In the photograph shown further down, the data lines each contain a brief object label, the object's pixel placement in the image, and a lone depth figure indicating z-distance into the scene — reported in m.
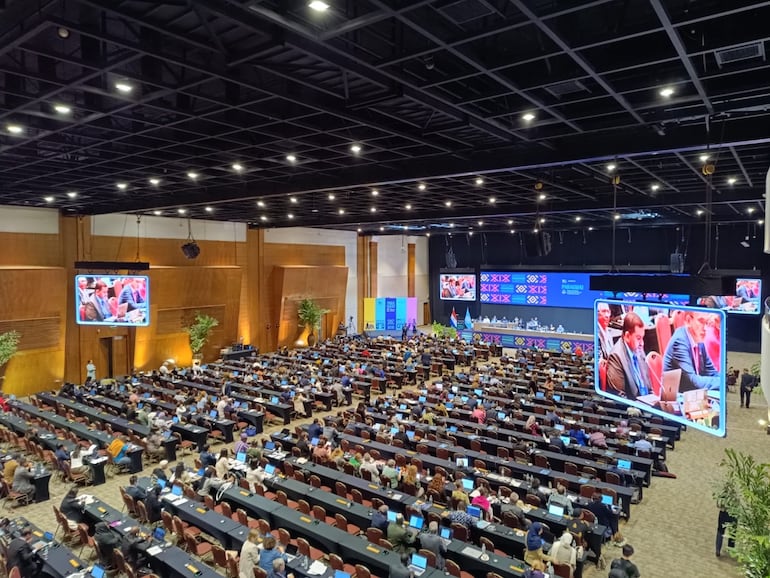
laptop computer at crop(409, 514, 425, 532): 8.94
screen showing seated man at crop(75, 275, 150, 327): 21.38
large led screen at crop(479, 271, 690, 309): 33.53
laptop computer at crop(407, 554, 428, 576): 7.60
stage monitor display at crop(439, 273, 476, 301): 36.88
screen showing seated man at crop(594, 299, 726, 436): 7.06
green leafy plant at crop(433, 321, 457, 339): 33.53
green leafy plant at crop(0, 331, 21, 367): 19.36
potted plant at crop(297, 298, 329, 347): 31.47
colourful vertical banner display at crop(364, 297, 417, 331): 38.28
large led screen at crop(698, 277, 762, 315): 28.27
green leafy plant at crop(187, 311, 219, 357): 26.11
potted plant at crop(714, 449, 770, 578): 5.16
